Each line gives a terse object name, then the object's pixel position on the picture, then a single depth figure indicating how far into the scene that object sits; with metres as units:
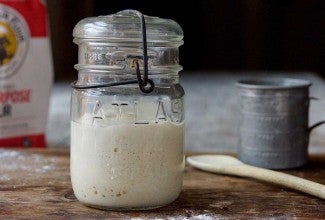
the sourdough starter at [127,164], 0.56
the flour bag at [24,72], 0.81
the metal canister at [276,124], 0.69
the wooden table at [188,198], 0.56
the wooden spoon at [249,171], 0.61
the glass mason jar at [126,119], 0.56
